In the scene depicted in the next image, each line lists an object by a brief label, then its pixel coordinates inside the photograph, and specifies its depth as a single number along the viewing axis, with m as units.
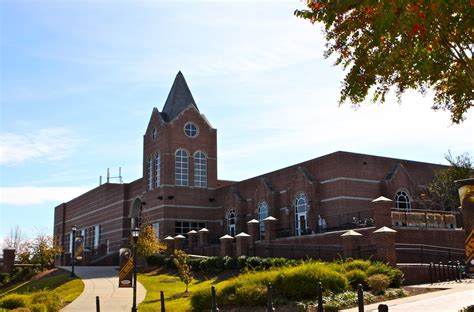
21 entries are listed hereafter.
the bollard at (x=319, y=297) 12.04
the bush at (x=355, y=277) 18.66
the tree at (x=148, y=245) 36.59
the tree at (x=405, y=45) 8.81
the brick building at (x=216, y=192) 38.31
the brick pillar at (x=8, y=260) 44.38
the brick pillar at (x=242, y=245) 32.12
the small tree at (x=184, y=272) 25.67
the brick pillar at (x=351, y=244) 23.80
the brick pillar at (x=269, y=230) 34.81
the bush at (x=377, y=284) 18.19
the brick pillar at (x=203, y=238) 41.12
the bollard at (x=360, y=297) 10.28
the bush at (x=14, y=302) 21.77
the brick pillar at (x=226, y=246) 34.22
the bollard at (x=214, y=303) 14.39
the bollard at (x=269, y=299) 13.70
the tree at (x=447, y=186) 39.06
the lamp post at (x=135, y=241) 21.05
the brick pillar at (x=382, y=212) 25.42
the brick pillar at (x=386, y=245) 21.38
